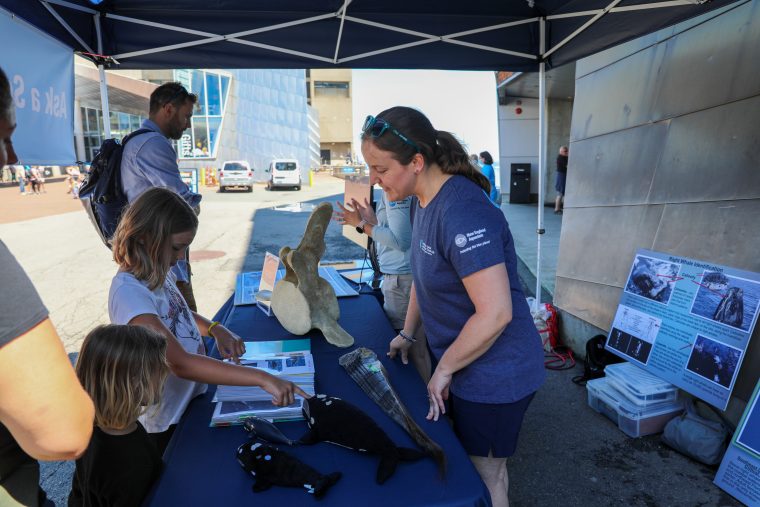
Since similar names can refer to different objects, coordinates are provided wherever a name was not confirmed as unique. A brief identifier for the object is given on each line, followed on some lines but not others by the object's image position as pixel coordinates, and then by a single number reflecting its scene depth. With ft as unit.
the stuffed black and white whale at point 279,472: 3.74
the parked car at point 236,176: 69.67
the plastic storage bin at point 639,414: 8.98
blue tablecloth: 3.64
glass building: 92.02
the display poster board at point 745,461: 7.12
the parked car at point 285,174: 72.69
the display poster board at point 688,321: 8.06
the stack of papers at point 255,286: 8.82
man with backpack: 8.86
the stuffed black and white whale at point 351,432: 4.04
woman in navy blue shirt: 4.21
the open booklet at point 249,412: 4.64
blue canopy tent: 10.51
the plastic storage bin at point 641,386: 8.94
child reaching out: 4.45
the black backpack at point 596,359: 11.02
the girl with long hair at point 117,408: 3.62
